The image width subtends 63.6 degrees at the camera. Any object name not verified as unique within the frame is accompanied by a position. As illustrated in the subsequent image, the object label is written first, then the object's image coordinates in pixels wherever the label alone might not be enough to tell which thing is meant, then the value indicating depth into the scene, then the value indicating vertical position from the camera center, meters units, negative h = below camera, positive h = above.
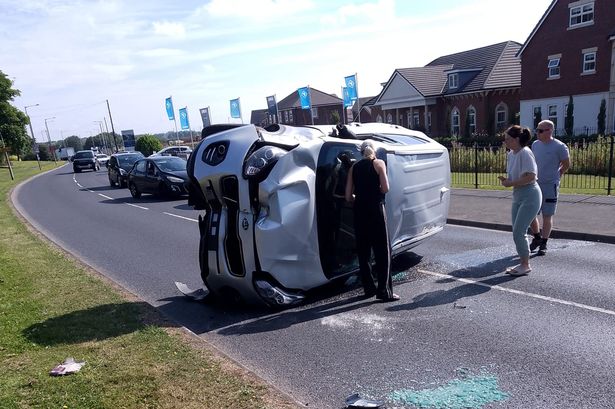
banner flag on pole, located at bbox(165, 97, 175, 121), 48.84 +0.71
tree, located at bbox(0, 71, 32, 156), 62.31 +1.49
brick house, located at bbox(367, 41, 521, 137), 40.16 -0.47
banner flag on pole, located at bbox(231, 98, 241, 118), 44.53 +0.16
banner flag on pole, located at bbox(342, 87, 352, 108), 35.68 -0.03
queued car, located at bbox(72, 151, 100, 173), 42.88 -3.13
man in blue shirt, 7.17 -1.24
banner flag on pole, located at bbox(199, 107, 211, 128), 44.44 -0.32
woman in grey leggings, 6.13 -1.25
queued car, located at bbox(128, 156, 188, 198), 18.33 -2.24
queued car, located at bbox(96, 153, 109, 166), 52.81 -3.94
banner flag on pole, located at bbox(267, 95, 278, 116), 45.06 +0.01
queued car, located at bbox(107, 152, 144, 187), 25.25 -2.38
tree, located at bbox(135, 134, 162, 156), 52.94 -2.81
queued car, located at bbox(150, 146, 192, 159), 35.68 -2.73
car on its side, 5.15 -1.09
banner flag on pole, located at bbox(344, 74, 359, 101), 35.37 +0.79
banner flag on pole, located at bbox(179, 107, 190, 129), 47.91 -0.26
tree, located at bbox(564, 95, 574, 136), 33.28 -2.80
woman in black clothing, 5.49 -1.32
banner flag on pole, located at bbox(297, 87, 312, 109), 40.06 +0.41
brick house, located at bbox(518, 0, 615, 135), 31.50 +0.71
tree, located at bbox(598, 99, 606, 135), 31.35 -2.84
